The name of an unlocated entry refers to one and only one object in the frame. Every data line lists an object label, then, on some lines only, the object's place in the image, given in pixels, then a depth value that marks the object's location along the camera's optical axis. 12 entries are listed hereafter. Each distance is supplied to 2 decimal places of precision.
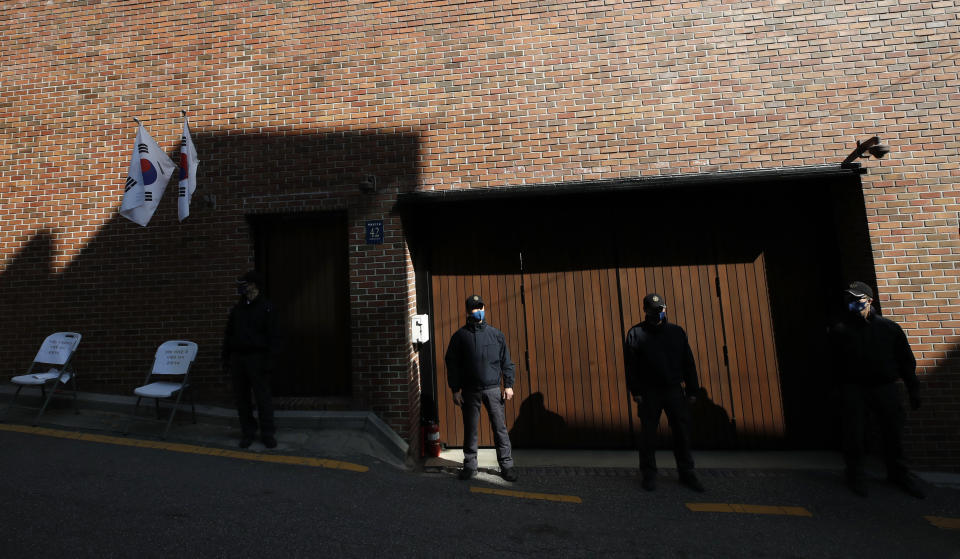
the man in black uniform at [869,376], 4.17
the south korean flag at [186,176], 4.97
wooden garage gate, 5.50
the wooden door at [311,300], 5.61
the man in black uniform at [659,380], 4.38
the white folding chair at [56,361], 5.17
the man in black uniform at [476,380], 4.62
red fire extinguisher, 5.27
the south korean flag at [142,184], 4.98
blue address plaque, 5.40
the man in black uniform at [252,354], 4.70
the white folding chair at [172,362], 5.05
